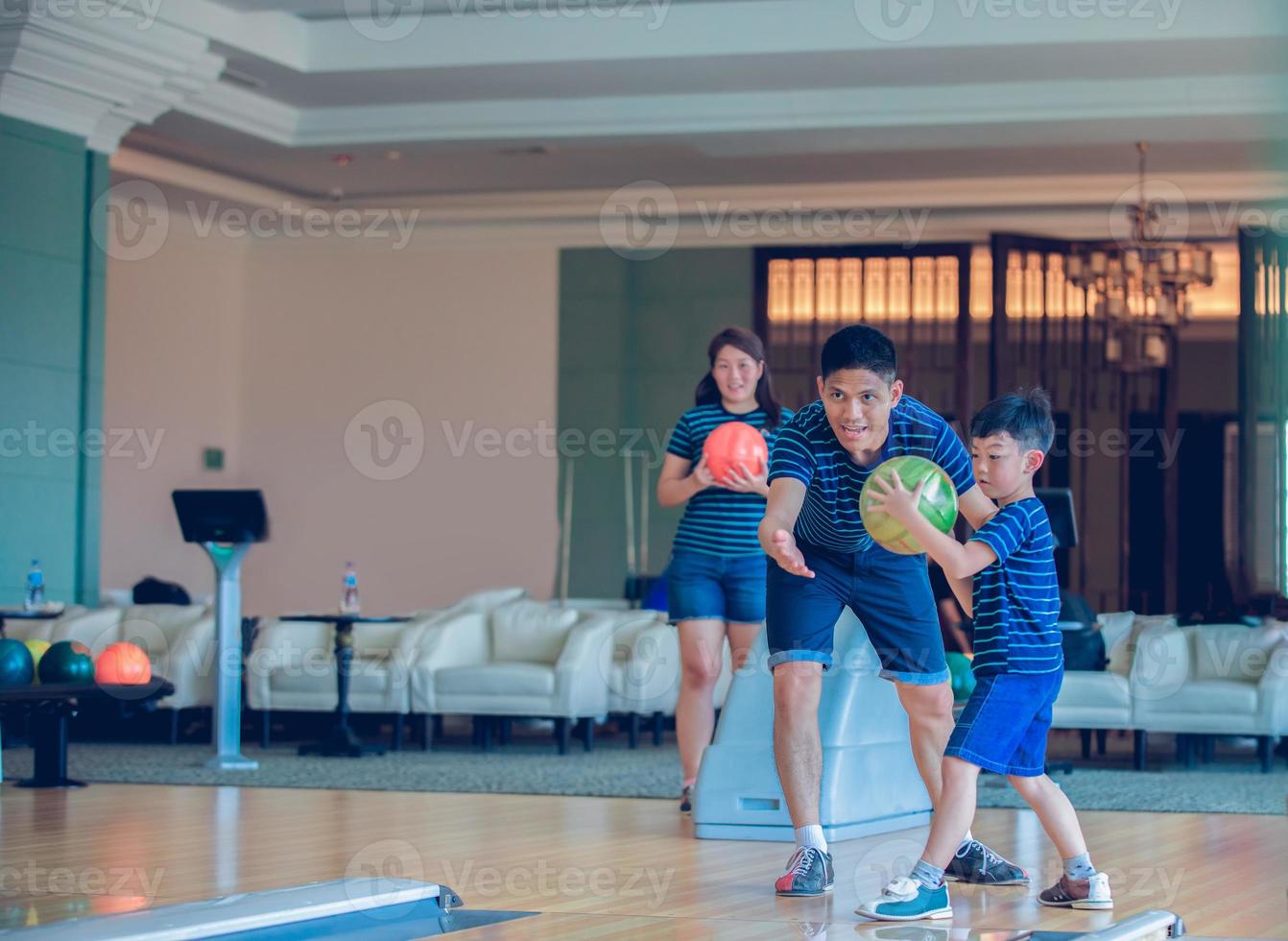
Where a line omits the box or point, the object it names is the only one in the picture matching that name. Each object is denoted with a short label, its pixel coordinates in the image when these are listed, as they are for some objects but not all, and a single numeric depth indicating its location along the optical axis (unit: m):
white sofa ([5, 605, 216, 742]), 8.57
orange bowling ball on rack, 6.47
